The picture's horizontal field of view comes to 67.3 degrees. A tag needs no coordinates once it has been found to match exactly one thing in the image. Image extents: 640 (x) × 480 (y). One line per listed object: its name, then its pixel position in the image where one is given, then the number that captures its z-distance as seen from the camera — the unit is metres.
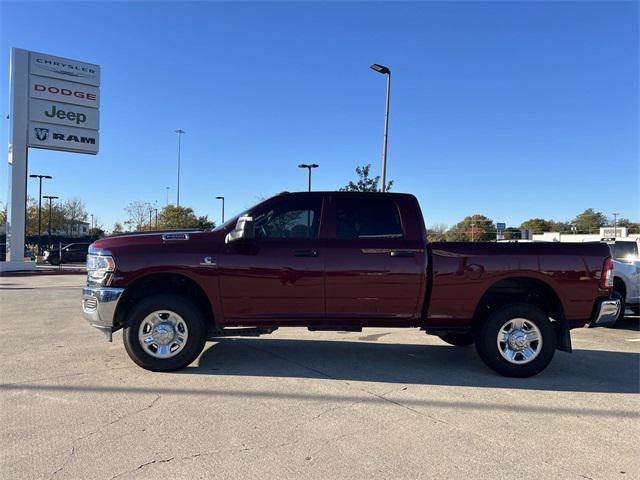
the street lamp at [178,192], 60.26
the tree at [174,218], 55.75
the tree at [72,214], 70.88
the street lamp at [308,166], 36.19
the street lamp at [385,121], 17.72
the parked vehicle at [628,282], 9.04
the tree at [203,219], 64.66
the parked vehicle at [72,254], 33.56
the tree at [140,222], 60.11
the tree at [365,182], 22.20
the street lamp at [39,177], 46.96
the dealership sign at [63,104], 22.62
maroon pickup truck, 5.28
